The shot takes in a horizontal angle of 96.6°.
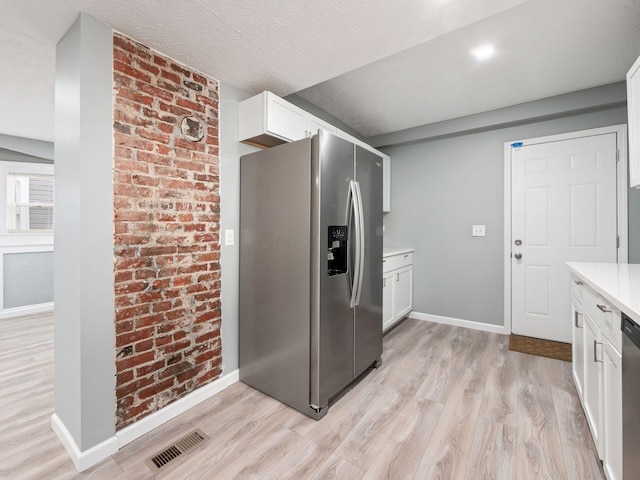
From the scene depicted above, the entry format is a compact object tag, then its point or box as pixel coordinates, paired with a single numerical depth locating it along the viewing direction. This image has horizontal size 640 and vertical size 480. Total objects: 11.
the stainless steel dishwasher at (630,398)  0.95
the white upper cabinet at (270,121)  2.13
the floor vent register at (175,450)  1.49
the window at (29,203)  4.10
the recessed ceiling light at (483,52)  2.08
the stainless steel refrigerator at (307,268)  1.87
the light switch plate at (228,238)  2.23
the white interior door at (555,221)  2.79
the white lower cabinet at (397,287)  3.15
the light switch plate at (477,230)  3.43
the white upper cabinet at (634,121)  1.71
